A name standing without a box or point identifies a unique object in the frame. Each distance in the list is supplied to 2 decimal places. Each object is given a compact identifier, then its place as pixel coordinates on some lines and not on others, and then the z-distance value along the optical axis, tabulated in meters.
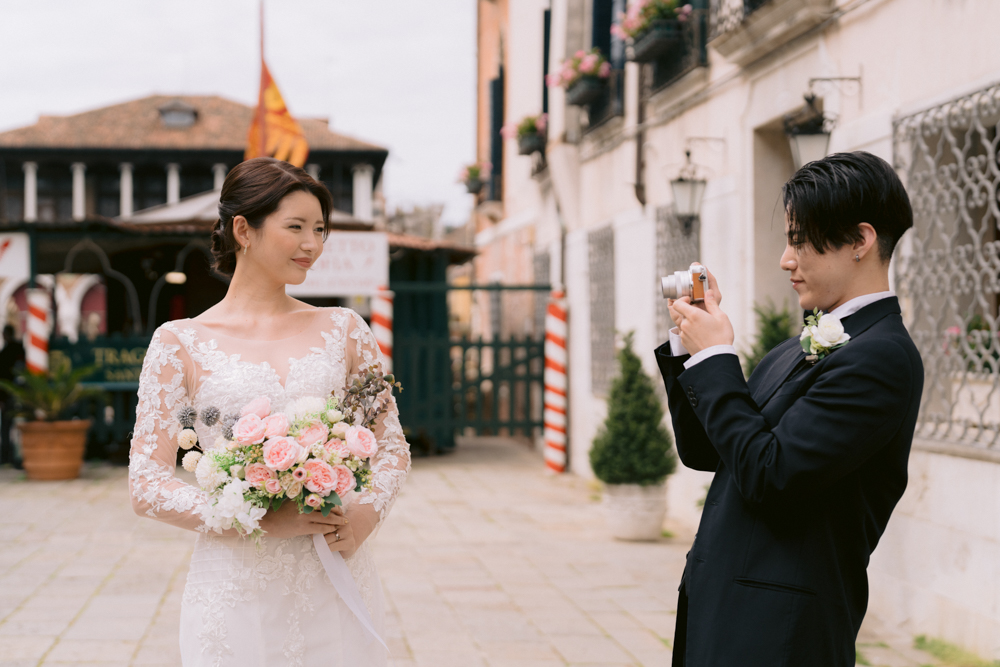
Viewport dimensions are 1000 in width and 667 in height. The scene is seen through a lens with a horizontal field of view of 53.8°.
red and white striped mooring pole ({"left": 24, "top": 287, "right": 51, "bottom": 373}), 11.70
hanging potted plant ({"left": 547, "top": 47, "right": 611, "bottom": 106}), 10.41
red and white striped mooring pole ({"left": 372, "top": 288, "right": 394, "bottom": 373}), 12.20
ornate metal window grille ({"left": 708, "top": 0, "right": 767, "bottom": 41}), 6.83
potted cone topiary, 7.66
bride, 2.49
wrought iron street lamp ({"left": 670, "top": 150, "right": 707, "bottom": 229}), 7.93
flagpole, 10.74
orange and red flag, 11.02
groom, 1.85
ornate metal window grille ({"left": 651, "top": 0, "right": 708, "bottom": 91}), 7.94
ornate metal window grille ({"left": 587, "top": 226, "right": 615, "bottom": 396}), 10.78
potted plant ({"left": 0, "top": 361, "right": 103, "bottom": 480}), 11.00
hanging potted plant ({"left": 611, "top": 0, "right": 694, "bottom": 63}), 8.20
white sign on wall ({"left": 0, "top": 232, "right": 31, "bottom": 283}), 12.03
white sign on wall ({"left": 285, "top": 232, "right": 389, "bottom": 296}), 11.27
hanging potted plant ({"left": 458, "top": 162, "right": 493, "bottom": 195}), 18.16
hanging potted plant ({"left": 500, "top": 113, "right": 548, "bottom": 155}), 13.12
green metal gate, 12.66
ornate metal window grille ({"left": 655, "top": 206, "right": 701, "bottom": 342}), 8.20
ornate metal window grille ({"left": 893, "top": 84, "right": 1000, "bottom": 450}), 4.71
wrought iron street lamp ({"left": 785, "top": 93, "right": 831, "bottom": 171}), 5.79
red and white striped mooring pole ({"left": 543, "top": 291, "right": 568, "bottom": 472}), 12.21
